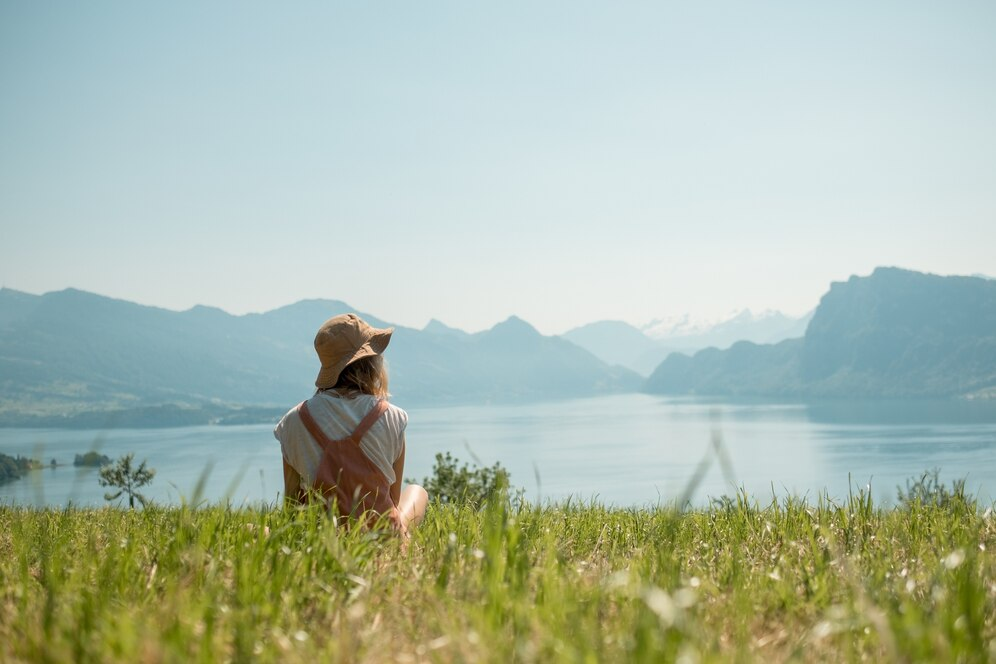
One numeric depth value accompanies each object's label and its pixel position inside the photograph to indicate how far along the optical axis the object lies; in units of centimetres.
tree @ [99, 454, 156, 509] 3781
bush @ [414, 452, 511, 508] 4062
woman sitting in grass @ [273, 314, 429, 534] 425
